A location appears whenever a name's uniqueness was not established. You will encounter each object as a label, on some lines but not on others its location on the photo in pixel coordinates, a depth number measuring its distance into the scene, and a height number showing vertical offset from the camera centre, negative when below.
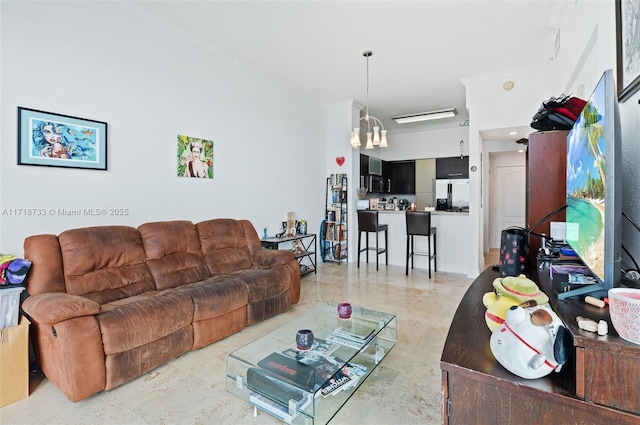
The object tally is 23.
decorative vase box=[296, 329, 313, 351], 1.88 -0.80
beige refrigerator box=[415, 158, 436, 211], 7.15 +0.66
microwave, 6.85 +0.60
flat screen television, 0.86 +0.07
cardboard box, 1.78 -0.90
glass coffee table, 1.59 -0.89
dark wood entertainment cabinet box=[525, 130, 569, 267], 1.82 +0.21
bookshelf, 5.57 -0.24
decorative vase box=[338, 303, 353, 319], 2.33 -0.76
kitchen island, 4.88 -0.53
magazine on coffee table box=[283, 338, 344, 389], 1.66 -0.88
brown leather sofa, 1.79 -0.64
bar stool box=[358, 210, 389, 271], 5.05 -0.25
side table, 4.21 -0.58
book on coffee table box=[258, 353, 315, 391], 1.59 -0.88
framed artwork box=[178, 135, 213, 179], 3.36 +0.60
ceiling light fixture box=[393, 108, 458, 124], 5.89 +1.88
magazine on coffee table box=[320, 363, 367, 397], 1.78 -1.03
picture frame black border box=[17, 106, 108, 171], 2.25 +0.53
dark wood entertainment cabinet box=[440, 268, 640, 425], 0.70 -0.46
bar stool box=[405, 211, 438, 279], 4.58 -0.24
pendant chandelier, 3.76 +0.95
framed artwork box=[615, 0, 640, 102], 1.17 +0.66
